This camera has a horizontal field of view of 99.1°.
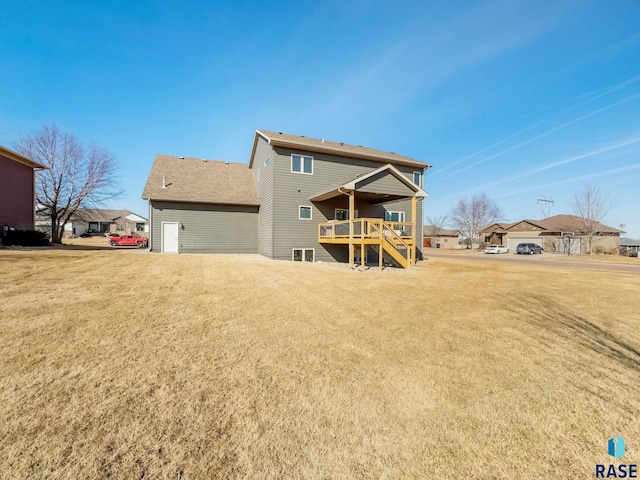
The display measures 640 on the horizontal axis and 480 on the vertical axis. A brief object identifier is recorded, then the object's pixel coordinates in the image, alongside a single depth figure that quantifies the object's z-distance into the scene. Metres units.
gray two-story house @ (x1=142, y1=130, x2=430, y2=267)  15.44
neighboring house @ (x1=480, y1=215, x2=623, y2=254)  36.38
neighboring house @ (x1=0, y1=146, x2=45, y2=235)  16.73
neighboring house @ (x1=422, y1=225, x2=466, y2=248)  55.80
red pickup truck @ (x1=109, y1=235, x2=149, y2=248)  26.62
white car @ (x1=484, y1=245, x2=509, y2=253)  37.38
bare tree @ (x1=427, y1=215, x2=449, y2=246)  61.92
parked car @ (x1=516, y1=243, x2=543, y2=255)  35.28
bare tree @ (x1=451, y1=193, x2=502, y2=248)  52.72
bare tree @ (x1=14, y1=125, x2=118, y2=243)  23.81
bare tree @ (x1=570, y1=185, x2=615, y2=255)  33.41
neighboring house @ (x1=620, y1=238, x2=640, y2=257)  39.18
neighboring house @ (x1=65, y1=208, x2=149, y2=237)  49.22
